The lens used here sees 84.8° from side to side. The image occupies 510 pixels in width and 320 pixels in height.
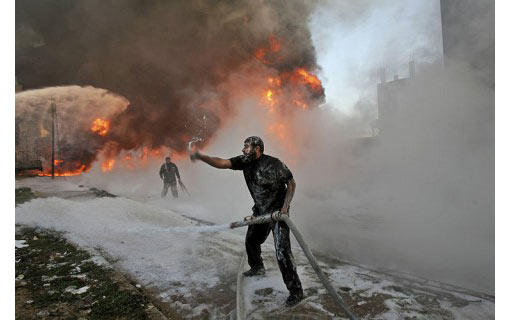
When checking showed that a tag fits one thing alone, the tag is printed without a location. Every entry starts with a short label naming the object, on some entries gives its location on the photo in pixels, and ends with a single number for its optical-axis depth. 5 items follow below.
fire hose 2.50
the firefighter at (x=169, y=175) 10.25
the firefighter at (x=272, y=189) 2.78
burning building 14.56
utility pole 16.93
